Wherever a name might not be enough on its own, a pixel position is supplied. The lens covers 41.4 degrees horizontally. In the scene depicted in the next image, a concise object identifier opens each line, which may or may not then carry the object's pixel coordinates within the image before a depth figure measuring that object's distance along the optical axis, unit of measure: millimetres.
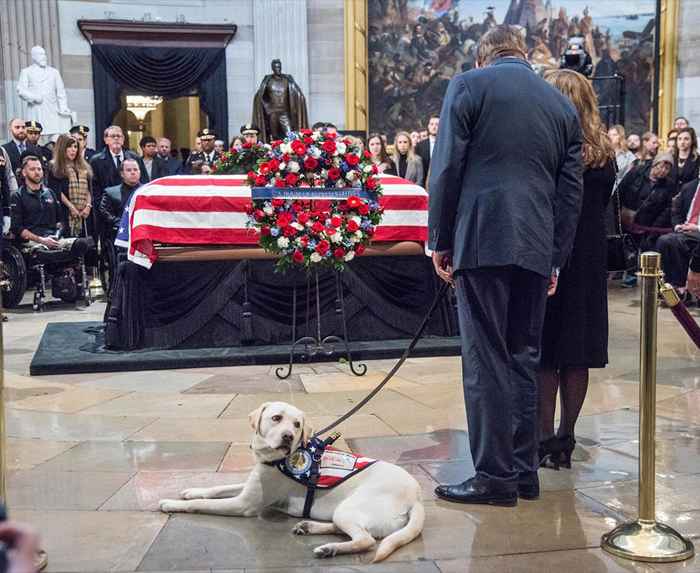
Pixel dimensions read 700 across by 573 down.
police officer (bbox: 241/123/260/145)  8375
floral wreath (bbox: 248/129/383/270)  6957
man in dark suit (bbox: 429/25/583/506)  3842
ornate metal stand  7050
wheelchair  10820
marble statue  15508
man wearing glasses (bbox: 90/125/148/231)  12125
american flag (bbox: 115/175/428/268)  7660
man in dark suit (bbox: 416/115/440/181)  14586
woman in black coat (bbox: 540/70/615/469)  4359
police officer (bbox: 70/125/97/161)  12383
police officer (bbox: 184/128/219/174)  13160
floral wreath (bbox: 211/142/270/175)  8328
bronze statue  12445
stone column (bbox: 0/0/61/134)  16594
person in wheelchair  10930
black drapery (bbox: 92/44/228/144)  17609
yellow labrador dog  3459
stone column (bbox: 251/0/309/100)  18312
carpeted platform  7250
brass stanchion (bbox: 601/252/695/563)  3445
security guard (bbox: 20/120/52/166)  13047
